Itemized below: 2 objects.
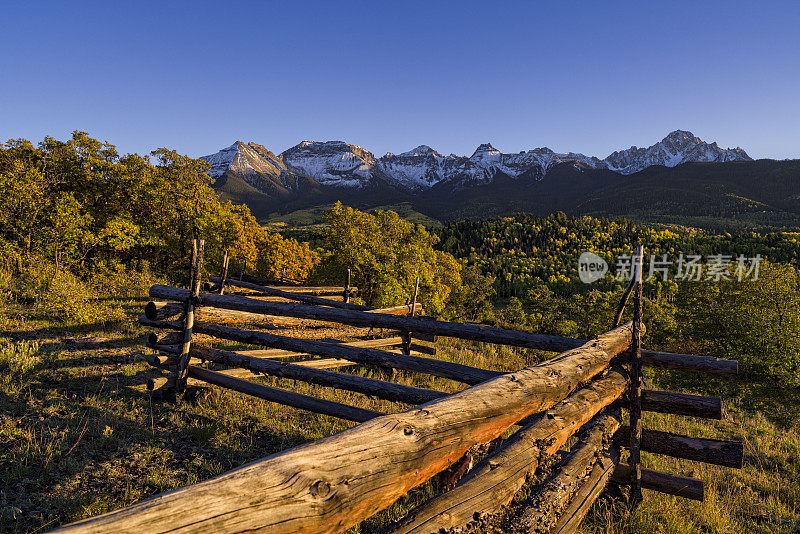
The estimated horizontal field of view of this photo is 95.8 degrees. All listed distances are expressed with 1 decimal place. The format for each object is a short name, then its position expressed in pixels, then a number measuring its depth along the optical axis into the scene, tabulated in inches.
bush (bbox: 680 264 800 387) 524.7
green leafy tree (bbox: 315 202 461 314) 930.7
